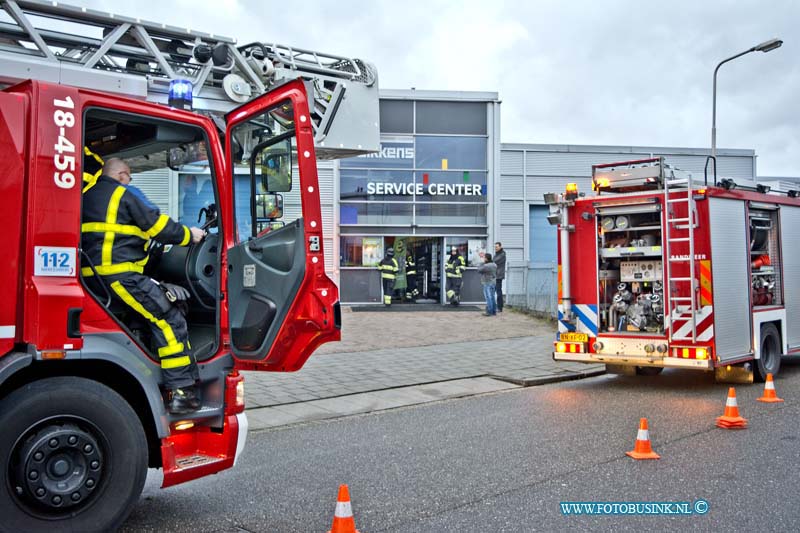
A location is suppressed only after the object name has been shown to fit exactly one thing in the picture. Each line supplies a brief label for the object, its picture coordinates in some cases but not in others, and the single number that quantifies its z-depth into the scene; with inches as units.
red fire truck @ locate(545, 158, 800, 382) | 362.9
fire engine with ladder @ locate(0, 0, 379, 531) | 142.6
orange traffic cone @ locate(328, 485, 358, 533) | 149.6
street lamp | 676.7
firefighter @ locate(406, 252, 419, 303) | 857.5
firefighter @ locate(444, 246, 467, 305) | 802.2
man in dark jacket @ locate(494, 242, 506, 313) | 742.7
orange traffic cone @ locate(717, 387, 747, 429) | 279.9
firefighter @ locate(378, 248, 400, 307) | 796.0
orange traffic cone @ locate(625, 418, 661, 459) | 238.5
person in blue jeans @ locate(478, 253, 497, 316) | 721.6
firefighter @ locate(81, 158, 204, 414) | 160.2
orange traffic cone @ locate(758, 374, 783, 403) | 338.2
